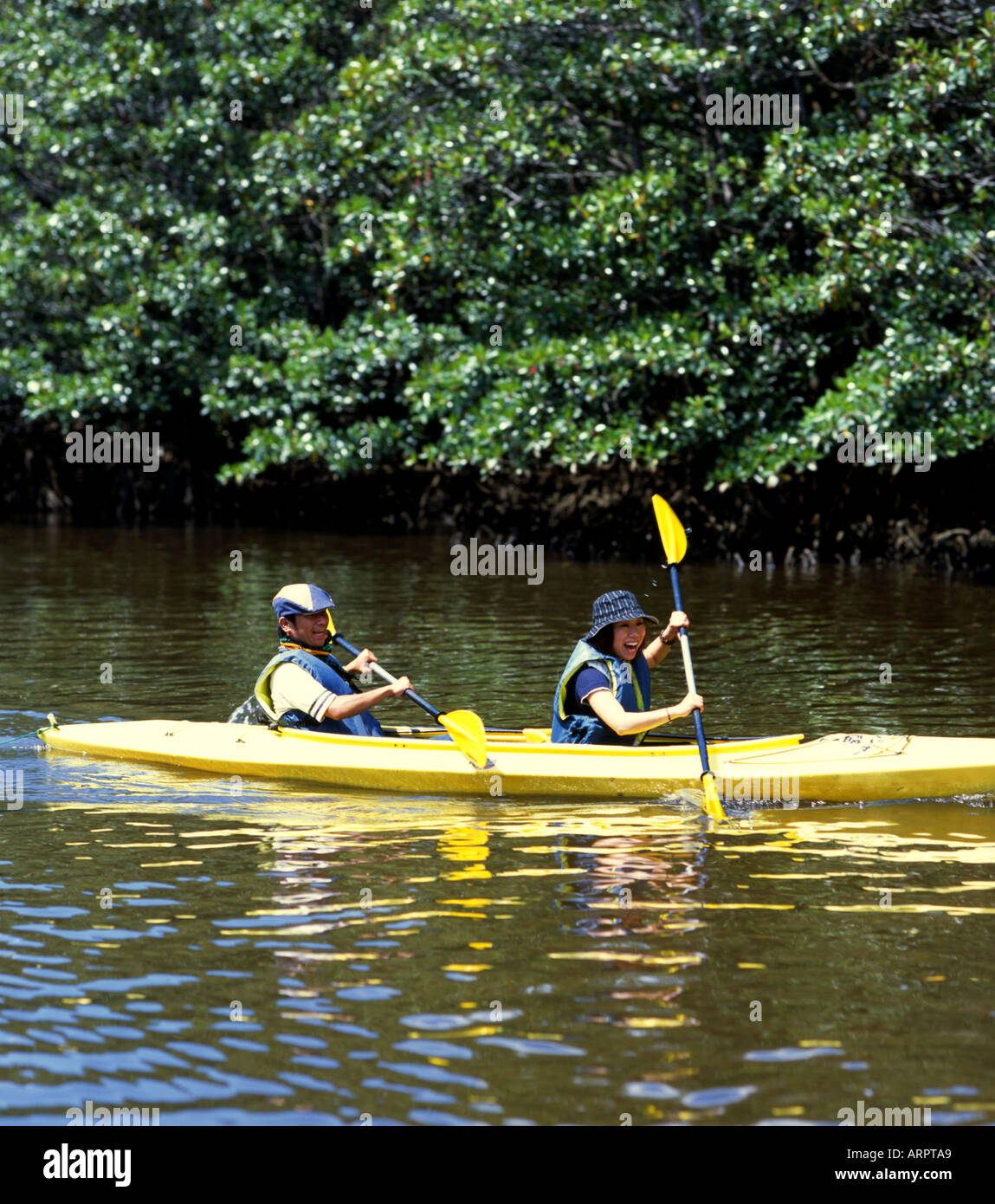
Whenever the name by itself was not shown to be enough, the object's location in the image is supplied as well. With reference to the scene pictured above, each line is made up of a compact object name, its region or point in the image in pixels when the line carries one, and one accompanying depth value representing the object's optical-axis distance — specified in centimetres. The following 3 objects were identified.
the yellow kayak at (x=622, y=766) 1708
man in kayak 1805
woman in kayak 1697
